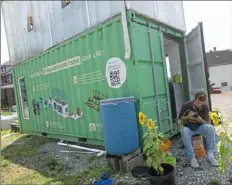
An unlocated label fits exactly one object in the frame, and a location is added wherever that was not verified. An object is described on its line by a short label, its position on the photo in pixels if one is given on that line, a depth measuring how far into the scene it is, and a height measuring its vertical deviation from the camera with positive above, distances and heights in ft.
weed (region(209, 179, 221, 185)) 10.08 -4.64
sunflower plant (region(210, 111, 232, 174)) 8.85 -2.76
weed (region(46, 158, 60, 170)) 15.45 -4.84
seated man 12.39 -2.59
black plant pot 9.82 -4.07
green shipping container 13.97 +0.96
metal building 14.84 +5.47
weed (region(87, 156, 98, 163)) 15.60 -4.72
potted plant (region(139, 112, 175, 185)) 9.88 -3.56
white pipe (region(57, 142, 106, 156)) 16.30 -4.58
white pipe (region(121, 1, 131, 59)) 13.21 +2.83
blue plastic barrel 12.40 -2.16
